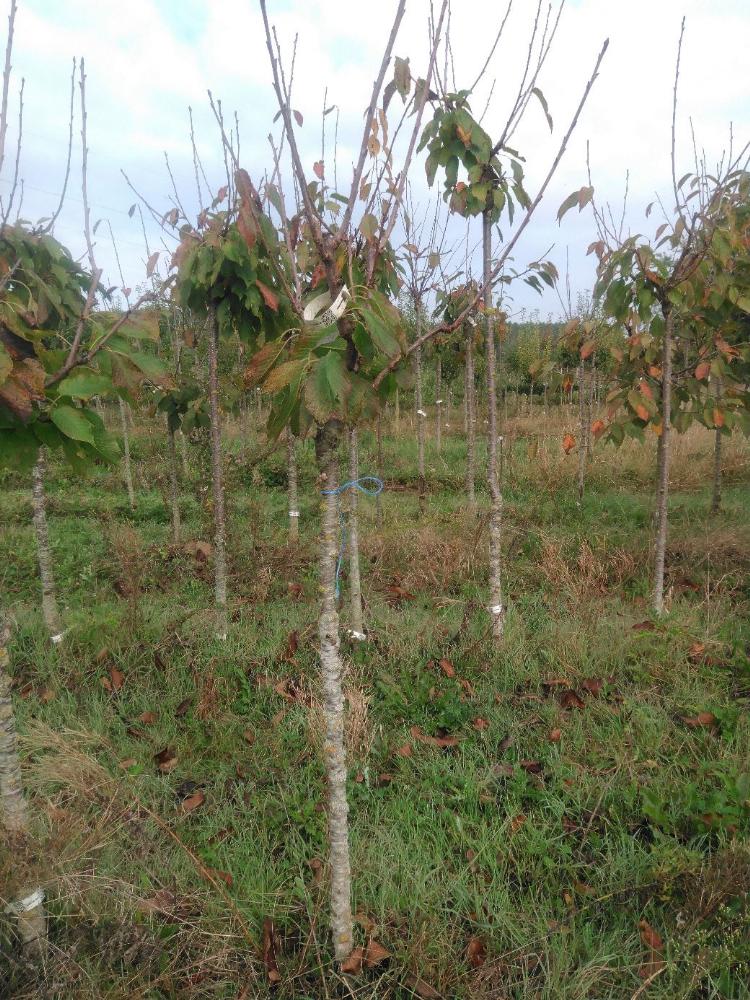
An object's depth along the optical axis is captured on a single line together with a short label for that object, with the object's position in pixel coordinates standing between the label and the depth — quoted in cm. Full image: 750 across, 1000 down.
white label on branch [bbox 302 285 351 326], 143
